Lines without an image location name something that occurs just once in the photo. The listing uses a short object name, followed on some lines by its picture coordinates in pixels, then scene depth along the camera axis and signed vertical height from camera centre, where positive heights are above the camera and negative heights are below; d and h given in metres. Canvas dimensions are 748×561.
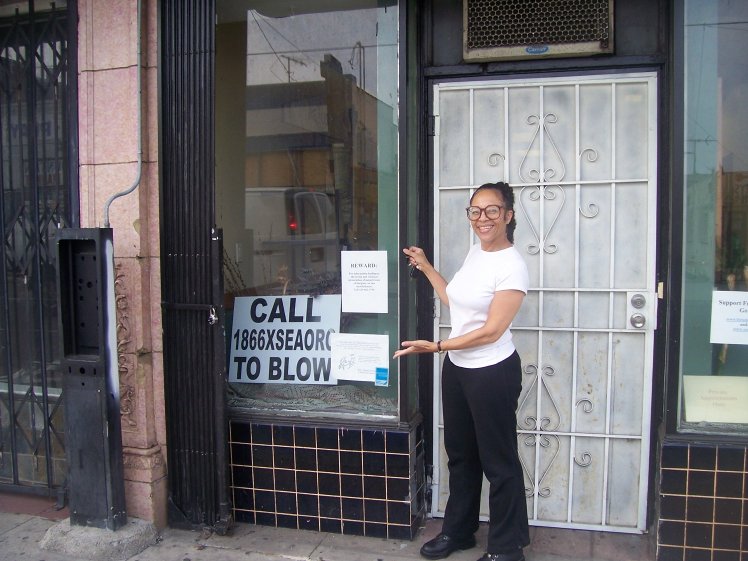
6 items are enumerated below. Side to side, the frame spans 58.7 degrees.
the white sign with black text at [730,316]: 3.47 -0.37
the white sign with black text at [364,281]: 3.93 -0.21
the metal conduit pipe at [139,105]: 3.88 +0.84
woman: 3.23 -0.57
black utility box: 3.67 -0.75
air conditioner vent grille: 3.62 +1.23
